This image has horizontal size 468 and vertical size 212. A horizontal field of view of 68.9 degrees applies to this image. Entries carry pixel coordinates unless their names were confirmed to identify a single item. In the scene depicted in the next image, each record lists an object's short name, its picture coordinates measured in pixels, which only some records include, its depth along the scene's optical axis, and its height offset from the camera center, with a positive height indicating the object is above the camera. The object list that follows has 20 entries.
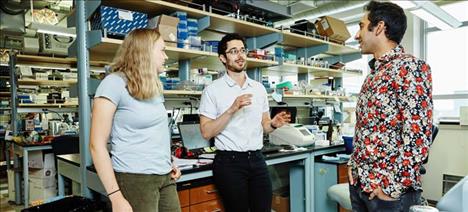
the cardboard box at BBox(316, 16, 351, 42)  3.78 +0.77
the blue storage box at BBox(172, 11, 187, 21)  2.50 +0.62
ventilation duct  4.72 +1.29
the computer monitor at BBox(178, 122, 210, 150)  2.49 -0.28
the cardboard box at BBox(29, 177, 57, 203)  3.99 -1.04
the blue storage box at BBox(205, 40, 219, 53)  2.71 +0.43
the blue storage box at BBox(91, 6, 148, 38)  2.13 +0.50
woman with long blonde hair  1.31 -0.11
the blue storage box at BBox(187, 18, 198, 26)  2.61 +0.59
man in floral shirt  1.28 -0.09
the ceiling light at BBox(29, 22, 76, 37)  4.38 +0.92
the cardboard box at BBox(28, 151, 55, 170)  4.04 -0.71
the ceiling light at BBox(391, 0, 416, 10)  3.33 +0.92
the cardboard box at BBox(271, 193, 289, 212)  3.29 -1.04
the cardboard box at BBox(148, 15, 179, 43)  2.34 +0.51
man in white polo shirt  1.87 -0.19
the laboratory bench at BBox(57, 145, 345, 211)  2.02 -0.54
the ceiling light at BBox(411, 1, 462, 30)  3.51 +0.91
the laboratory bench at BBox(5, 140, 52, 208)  3.83 -0.71
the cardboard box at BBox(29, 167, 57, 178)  4.03 -0.87
